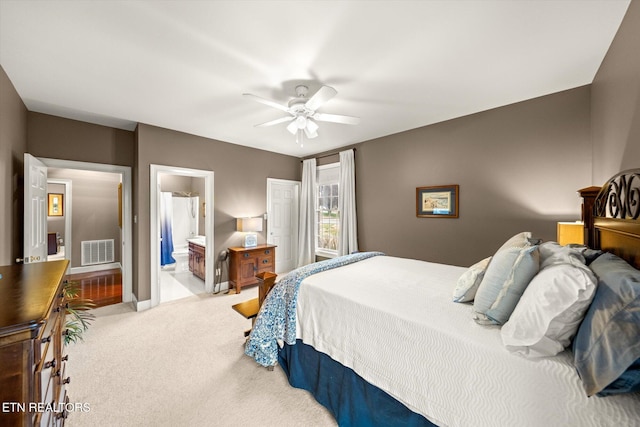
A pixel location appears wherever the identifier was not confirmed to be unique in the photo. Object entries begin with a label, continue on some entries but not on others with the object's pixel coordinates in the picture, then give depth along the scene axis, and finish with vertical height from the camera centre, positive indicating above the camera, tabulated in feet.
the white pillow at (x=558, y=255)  3.92 -0.75
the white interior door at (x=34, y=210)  8.30 +0.23
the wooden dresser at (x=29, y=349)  2.17 -1.37
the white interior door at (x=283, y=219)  16.61 -0.33
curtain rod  15.84 +4.06
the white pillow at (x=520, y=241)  5.12 -0.63
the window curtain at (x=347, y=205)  14.57 +0.57
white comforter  3.02 -2.33
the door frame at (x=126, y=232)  11.91 -0.80
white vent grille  18.21 -2.79
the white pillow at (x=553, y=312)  3.17 -1.36
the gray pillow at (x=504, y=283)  4.04 -1.24
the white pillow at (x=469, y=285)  5.11 -1.56
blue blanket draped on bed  6.57 -2.93
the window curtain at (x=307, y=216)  17.10 -0.10
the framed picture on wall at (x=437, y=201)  10.94 +0.59
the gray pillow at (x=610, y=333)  2.55 -1.37
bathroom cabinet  15.58 -3.06
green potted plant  5.09 -2.18
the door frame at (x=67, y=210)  16.95 +0.45
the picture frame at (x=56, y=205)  18.61 +0.89
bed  2.81 -2.03
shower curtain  18.95 -1.14
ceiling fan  7.08 +3.51
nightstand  13.52 -2.84
